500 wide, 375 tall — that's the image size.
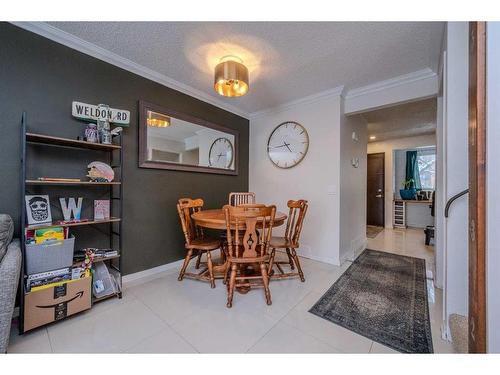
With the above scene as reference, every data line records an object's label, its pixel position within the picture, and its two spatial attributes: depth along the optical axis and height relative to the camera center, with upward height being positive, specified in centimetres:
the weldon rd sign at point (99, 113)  179 +68
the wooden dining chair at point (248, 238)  174 -46
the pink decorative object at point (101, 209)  193 -22
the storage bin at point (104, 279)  180 -84
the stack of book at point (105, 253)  178 -59
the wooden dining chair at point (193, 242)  210 -60
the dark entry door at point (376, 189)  542 -1
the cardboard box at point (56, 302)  138 -84
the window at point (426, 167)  522 +57
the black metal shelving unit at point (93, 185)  137 -2
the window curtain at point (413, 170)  531 +49
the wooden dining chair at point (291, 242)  216 -60
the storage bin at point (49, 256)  142 -51
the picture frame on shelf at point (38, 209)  155 -19
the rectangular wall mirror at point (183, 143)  232 +59
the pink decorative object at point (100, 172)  180 +13
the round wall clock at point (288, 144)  309 +69
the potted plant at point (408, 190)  523 -4
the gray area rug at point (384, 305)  141 -102
